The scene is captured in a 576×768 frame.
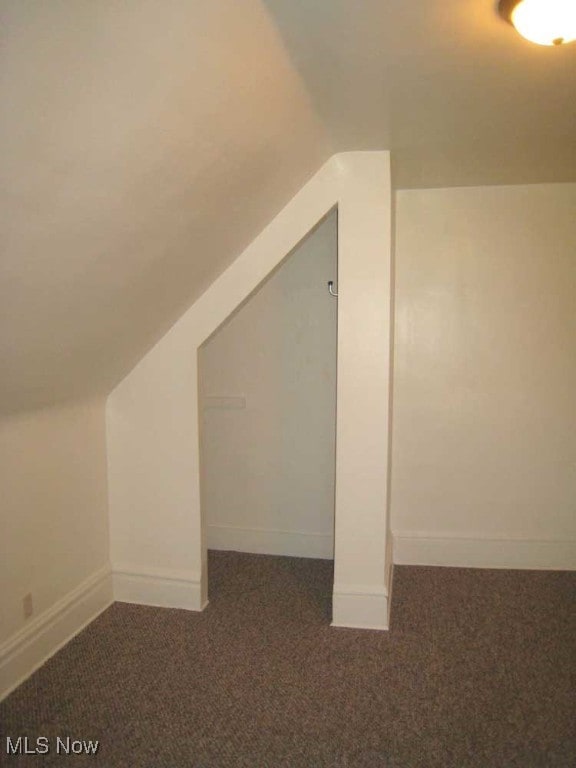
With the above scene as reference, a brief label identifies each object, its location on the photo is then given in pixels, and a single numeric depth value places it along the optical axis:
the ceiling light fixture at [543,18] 1.32
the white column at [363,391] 2.37
